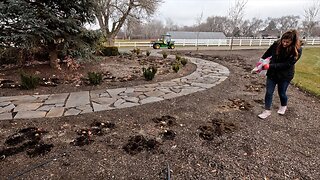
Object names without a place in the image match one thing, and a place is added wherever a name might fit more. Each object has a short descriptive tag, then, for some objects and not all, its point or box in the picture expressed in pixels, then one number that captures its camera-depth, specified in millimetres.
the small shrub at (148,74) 5617
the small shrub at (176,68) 6652
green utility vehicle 20062
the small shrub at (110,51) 11682
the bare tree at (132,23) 18081
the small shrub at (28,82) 4562
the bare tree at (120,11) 16703
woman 2867
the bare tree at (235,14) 17673
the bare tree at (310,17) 19714
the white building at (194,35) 36497
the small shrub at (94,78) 5043
